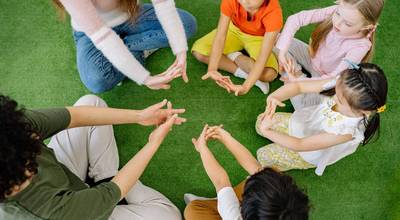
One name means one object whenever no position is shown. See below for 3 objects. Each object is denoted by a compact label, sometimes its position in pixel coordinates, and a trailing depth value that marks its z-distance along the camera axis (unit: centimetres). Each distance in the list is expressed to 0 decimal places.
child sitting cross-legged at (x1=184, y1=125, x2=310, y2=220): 103
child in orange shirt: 159
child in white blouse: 123
